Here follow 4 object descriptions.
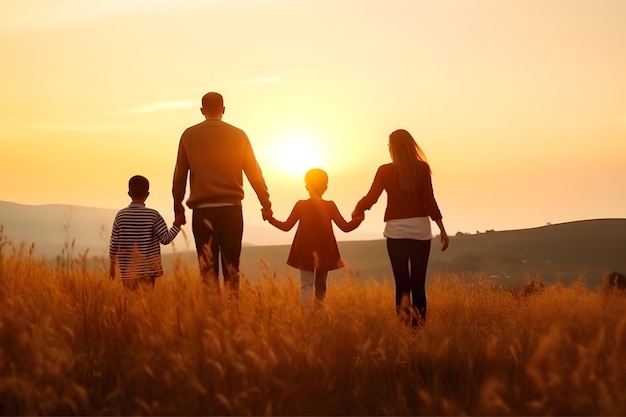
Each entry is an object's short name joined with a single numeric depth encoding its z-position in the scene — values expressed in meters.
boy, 7.25
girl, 8.23
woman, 7.18
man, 6.82
